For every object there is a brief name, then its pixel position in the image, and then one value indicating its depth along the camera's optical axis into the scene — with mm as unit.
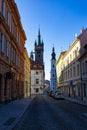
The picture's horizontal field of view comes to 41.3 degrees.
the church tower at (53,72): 65631
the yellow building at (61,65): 35014
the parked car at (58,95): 23296
